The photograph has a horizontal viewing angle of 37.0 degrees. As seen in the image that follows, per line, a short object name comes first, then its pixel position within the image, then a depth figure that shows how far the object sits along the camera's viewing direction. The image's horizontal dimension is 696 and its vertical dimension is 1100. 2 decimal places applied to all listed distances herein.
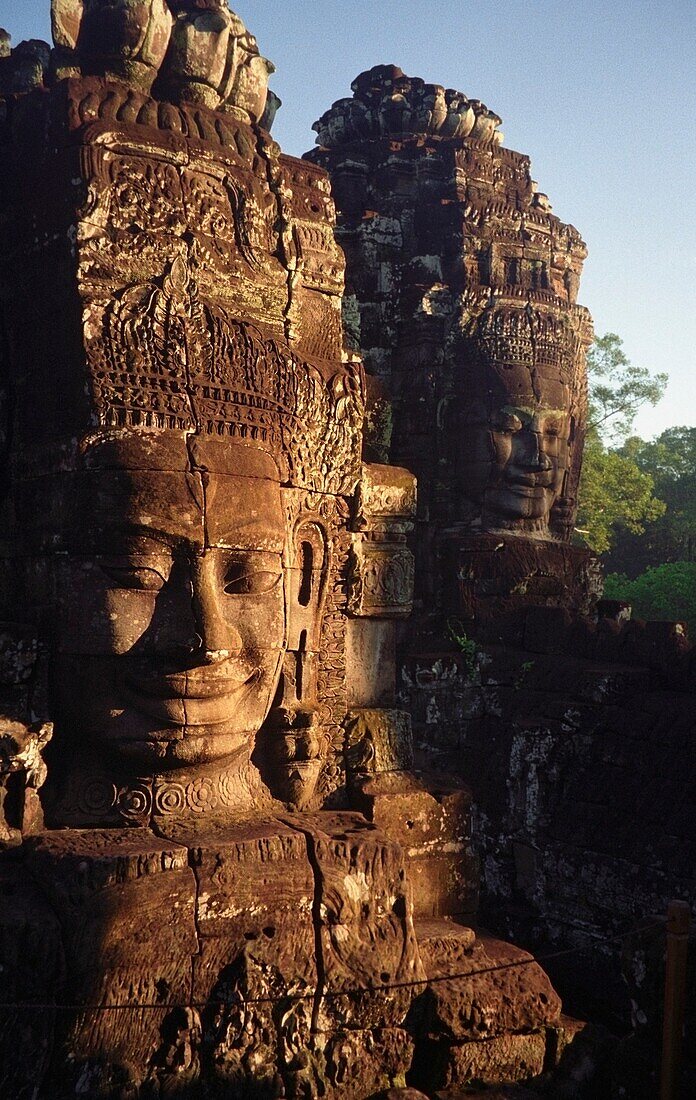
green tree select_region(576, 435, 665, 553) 19.81
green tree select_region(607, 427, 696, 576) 24.44
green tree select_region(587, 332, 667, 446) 24.97
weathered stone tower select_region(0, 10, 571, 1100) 3.94
